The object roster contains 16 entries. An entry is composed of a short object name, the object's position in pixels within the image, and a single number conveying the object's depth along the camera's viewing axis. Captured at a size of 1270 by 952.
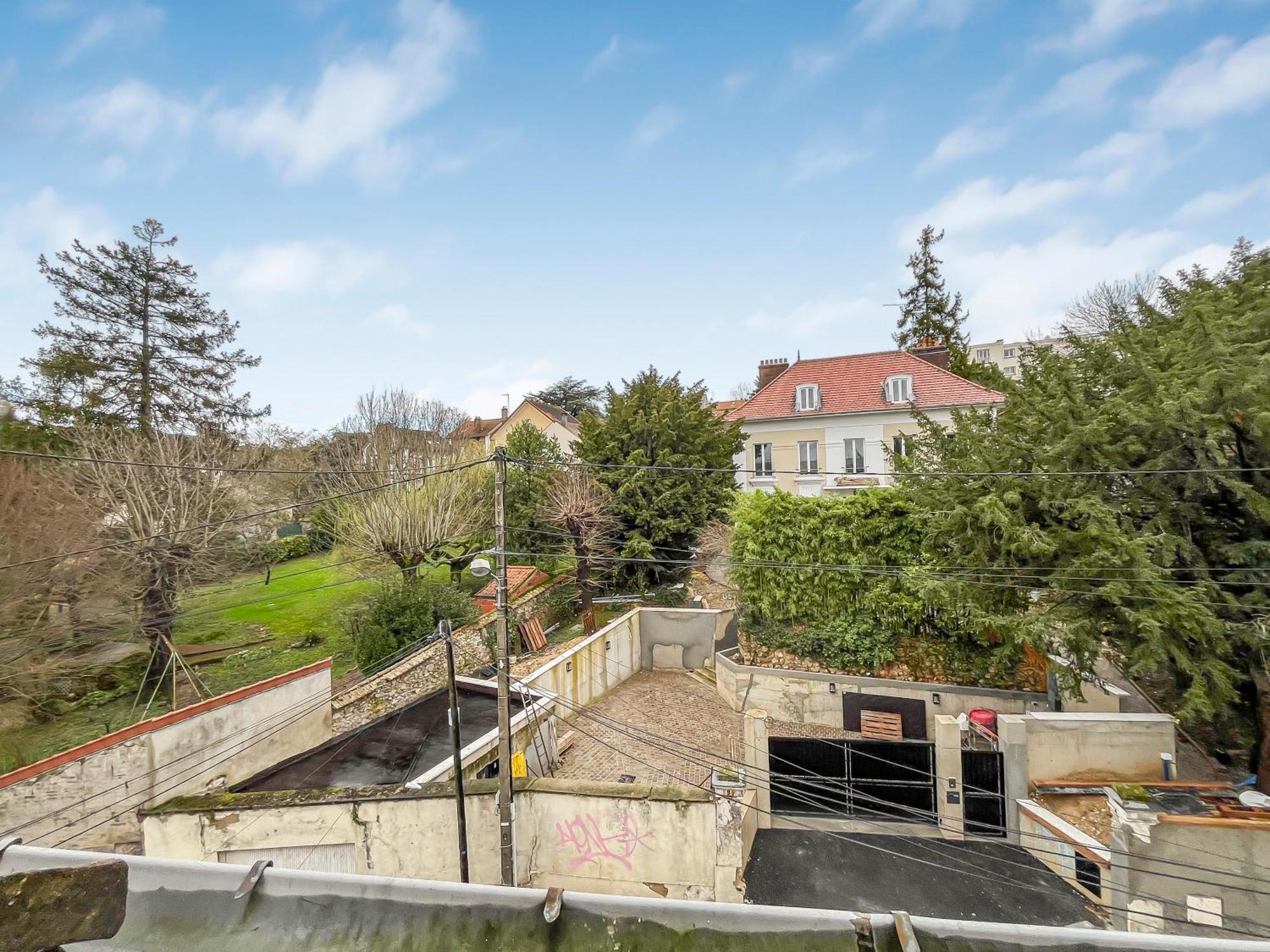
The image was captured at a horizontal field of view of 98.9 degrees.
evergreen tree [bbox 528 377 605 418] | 49.06
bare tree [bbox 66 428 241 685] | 14.59
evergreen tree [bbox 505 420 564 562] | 22.16
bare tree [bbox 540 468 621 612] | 19.94
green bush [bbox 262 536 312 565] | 28.45
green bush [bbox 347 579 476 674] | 15.71
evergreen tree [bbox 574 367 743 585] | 20.95
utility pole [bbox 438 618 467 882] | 8.31
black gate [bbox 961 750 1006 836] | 11.14
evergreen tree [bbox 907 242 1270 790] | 9.57
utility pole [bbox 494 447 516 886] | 8.45
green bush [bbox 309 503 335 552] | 24.41
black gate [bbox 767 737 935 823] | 11.87
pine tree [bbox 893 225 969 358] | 34.59
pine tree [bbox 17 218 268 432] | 20.38
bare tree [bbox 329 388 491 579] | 19.42
